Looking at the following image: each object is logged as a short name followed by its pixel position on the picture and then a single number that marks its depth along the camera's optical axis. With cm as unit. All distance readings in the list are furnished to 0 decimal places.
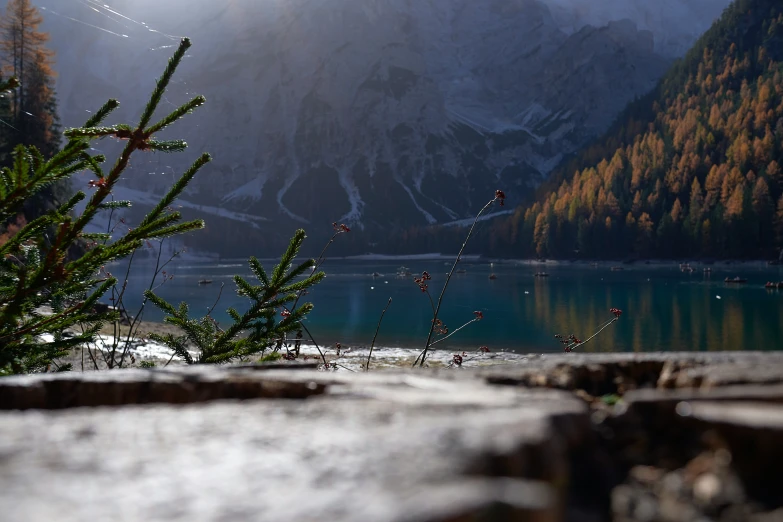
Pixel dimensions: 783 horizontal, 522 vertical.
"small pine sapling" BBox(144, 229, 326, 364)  338
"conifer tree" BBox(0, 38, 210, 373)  237
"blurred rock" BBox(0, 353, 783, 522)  54
